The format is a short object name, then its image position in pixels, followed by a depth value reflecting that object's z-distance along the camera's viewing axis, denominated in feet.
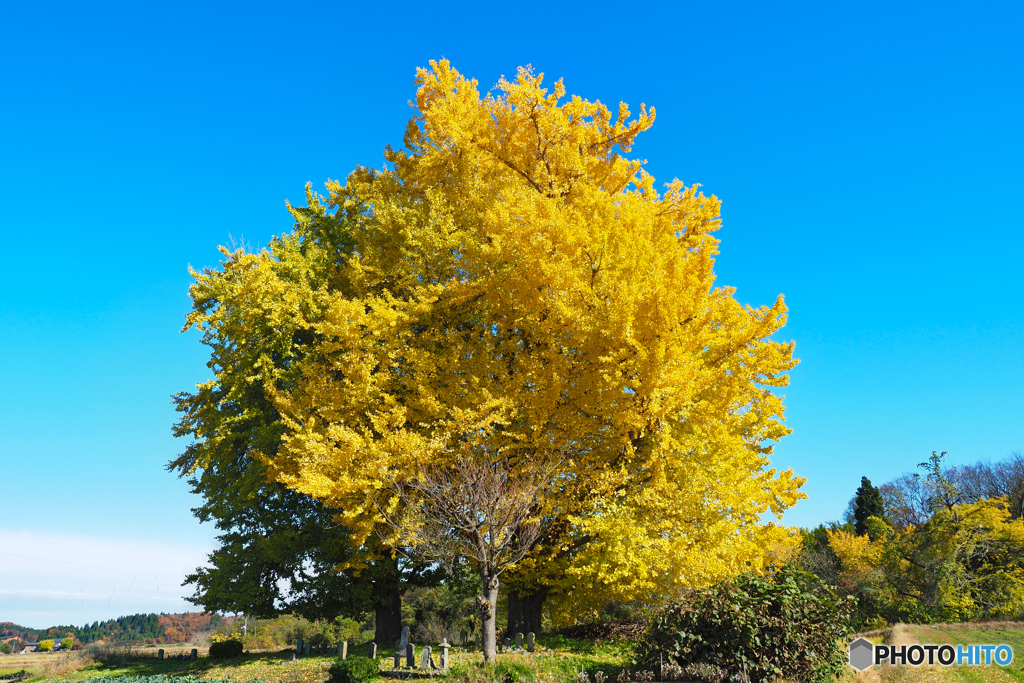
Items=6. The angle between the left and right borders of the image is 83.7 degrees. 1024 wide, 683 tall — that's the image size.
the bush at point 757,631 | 30.04
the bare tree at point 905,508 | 125.86
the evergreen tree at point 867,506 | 147.84
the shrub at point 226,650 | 57.88
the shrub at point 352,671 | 35.81
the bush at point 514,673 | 31.99
